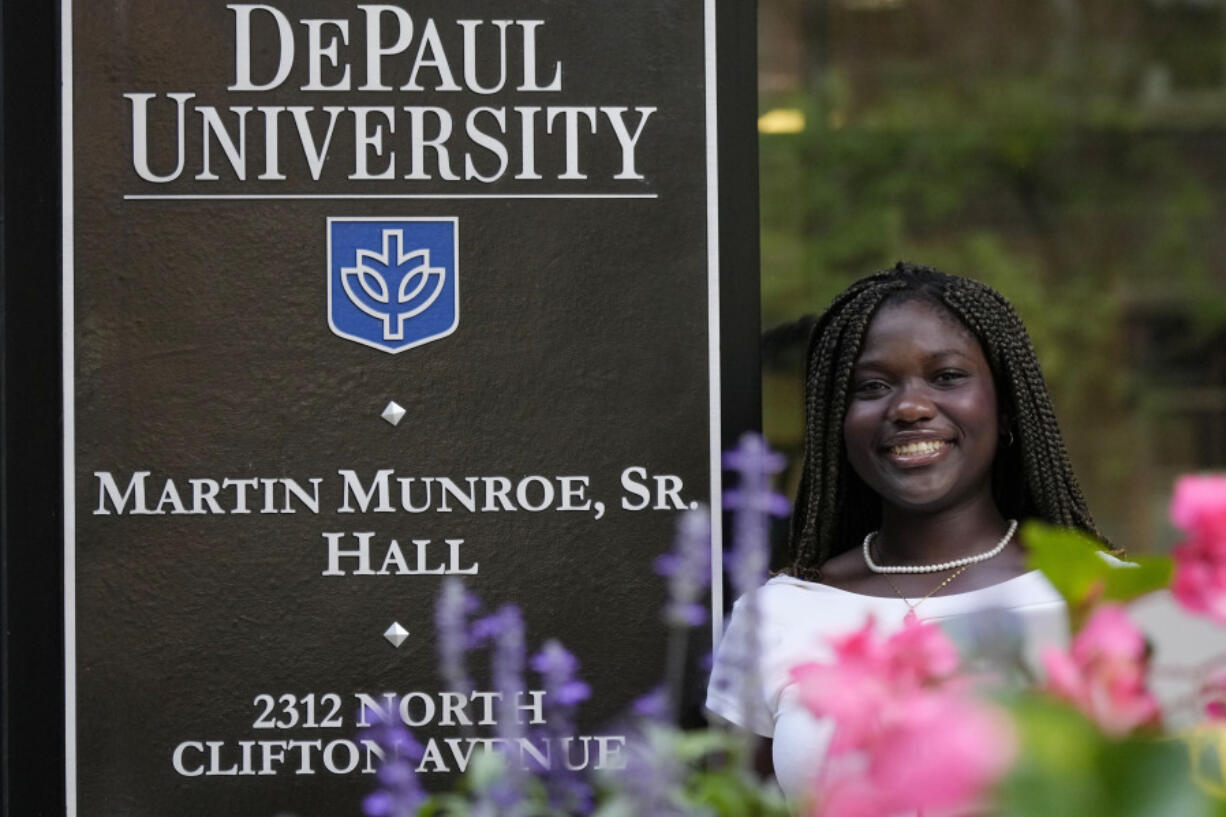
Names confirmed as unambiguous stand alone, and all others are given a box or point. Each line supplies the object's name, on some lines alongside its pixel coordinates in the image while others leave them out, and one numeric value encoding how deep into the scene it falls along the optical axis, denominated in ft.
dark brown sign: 11.28
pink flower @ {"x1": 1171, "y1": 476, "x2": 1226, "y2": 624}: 4.45
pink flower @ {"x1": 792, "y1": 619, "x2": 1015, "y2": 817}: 3.49
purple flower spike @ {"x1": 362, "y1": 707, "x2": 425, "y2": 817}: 6.10
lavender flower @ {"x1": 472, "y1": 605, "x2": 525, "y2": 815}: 5.74
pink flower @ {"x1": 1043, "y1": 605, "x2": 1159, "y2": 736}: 4.17
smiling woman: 10.38
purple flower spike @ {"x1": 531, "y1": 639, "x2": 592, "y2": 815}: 6.66
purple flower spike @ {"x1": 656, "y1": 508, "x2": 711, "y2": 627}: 6.51
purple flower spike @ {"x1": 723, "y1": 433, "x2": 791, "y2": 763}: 6.16
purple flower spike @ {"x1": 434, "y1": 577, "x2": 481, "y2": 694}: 6.86
